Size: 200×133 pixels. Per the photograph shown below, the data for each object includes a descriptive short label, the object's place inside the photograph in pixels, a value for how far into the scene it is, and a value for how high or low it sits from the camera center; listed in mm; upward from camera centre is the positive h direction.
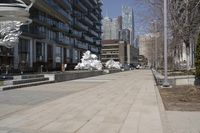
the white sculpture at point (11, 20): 14286 +3668
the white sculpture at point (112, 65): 53015 +600
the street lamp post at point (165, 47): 11210 +1140
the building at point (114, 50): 93262 +8191
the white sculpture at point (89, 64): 36615 +640
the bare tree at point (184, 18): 13780 +3610
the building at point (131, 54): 95417 +6458
